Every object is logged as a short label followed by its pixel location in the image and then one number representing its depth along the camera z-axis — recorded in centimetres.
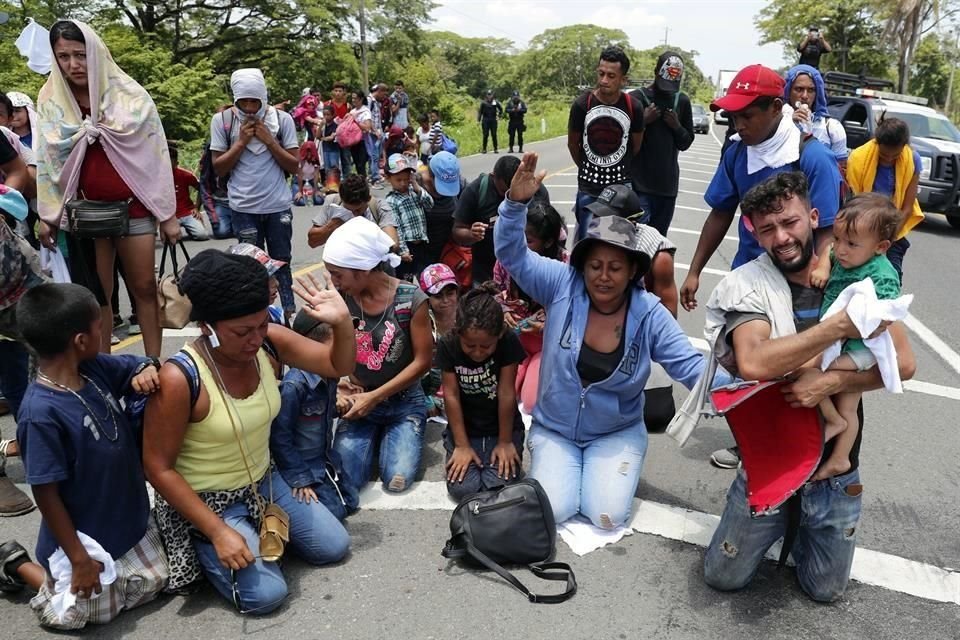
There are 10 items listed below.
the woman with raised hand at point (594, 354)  341
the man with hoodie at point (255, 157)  553
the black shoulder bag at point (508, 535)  313
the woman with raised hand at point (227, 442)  270
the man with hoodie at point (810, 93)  574
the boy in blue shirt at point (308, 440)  328
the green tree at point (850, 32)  3788
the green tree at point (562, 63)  7306
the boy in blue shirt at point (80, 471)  251
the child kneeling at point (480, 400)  368
